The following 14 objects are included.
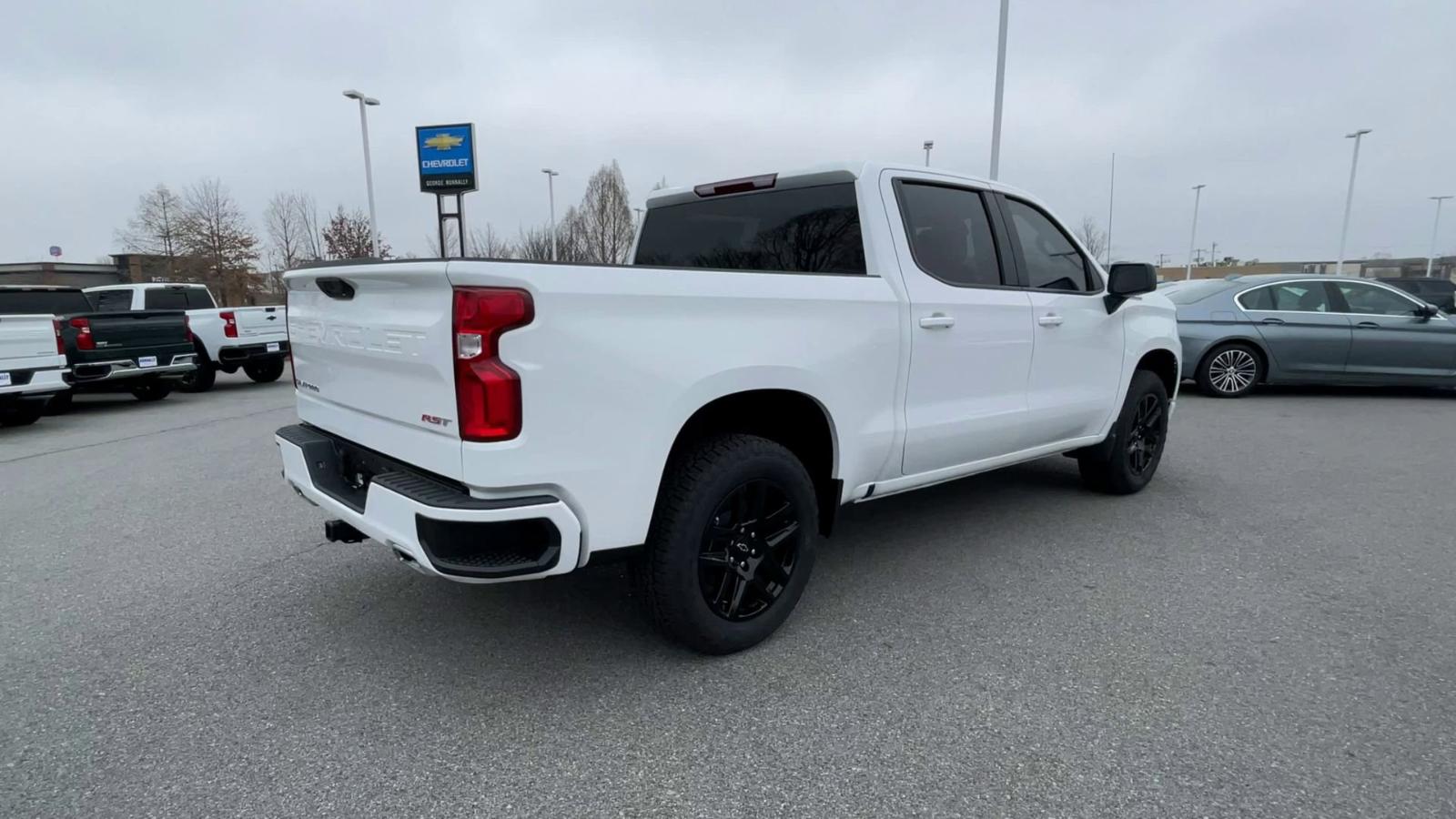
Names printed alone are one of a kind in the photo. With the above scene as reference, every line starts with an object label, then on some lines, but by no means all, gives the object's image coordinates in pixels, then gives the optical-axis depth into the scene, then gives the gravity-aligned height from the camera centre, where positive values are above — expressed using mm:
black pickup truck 9414 -826
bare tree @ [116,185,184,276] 32969 +2228
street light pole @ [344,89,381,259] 24625 +3502
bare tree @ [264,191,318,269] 32719 +1407
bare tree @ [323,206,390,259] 35062 +1777
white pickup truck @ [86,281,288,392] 11875 -790
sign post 22391 +3366
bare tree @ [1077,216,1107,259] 38259 +1770
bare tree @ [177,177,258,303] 32559 +1242
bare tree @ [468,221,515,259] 32297 +1235
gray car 9430 -705
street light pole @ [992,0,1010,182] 14888 +3747
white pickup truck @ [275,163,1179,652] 2273 -380
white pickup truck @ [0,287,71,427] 8172 -937
